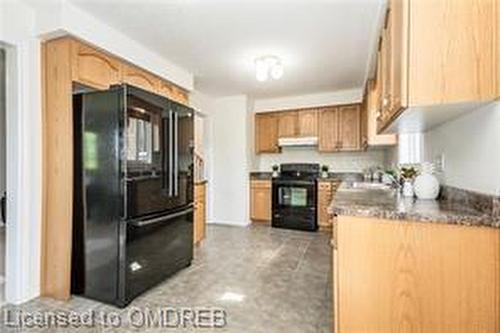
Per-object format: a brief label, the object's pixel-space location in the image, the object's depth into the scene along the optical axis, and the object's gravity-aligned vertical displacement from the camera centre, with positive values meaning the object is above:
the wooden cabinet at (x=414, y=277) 1.23 -0.50
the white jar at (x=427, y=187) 1.92 -0.14
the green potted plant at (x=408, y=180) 2.12 -0.10
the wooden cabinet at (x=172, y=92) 3.46 +0.90
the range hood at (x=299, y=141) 5.24 +0.43
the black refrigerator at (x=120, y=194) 2.25 -0.23
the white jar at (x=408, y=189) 2.11 -0.17
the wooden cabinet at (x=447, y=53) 1.22 +0.47
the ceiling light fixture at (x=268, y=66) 3.34 +1.12
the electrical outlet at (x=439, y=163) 2.04 +0.02
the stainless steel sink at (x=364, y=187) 2.77 -0.22
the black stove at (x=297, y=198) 4.99 -0.56
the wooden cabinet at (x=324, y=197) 4.95 -0.53
